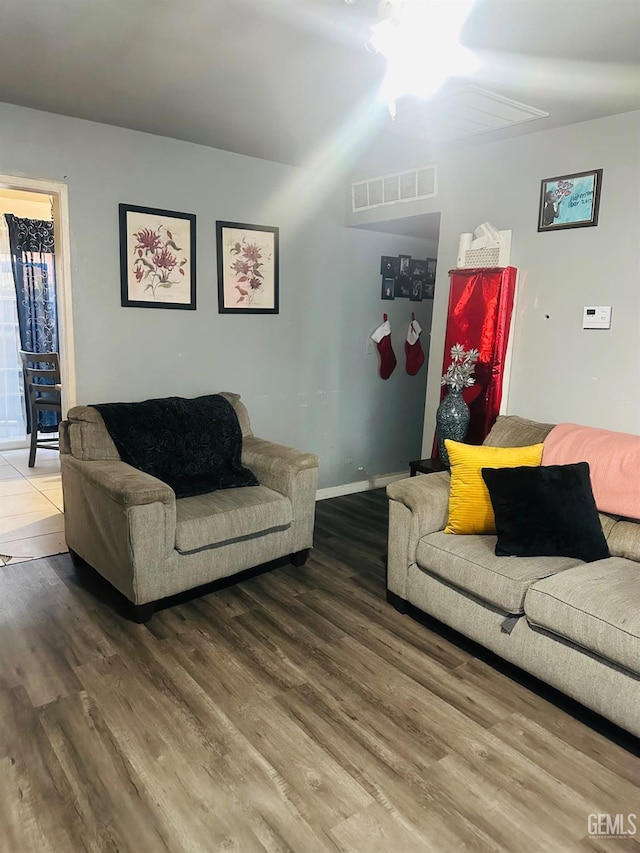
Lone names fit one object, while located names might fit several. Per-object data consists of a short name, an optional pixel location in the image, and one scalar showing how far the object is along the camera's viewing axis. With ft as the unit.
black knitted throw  9.73
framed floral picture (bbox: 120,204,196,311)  10.84
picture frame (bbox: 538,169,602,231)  9.22
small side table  10.39
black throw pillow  7.55
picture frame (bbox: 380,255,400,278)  14.61
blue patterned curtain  17.92
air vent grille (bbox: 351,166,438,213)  11.59
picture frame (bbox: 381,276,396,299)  14.69
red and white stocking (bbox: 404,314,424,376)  15.44
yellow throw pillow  8.34
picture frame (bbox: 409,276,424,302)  15.25
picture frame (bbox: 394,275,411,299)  14.94
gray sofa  6.15
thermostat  9.20
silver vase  10.19
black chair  16.49
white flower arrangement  10.25
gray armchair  8.18
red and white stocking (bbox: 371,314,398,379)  14.64
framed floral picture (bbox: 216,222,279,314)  12.10
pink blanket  7.82
